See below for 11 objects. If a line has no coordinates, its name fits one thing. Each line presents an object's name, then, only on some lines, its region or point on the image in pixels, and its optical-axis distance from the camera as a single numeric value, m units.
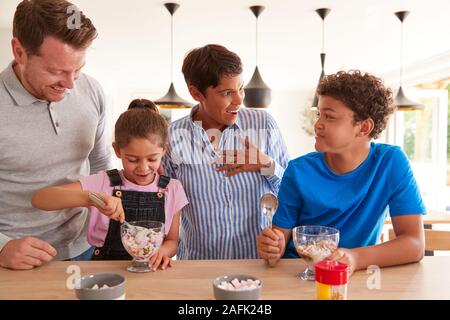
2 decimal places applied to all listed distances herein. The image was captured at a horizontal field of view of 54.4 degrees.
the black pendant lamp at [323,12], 3.88
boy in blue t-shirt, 1.31
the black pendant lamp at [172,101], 4.03
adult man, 1.27
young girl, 1.40
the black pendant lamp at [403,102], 4.01
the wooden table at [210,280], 0.99
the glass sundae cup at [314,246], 1.06
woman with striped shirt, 1.52
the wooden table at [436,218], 3.28
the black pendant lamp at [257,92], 3.79
